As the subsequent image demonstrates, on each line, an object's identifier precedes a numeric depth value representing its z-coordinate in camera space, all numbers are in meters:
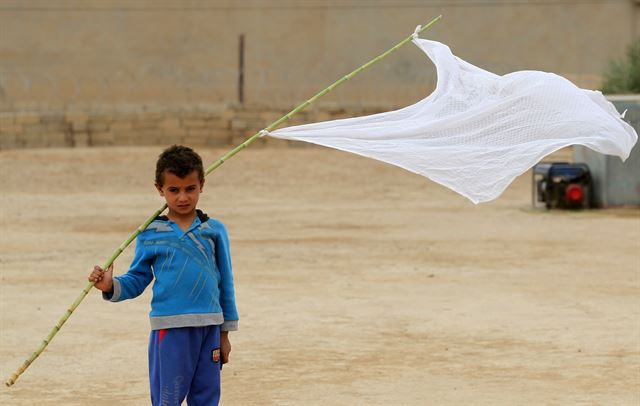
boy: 9.30
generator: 32.51
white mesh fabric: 10.17
